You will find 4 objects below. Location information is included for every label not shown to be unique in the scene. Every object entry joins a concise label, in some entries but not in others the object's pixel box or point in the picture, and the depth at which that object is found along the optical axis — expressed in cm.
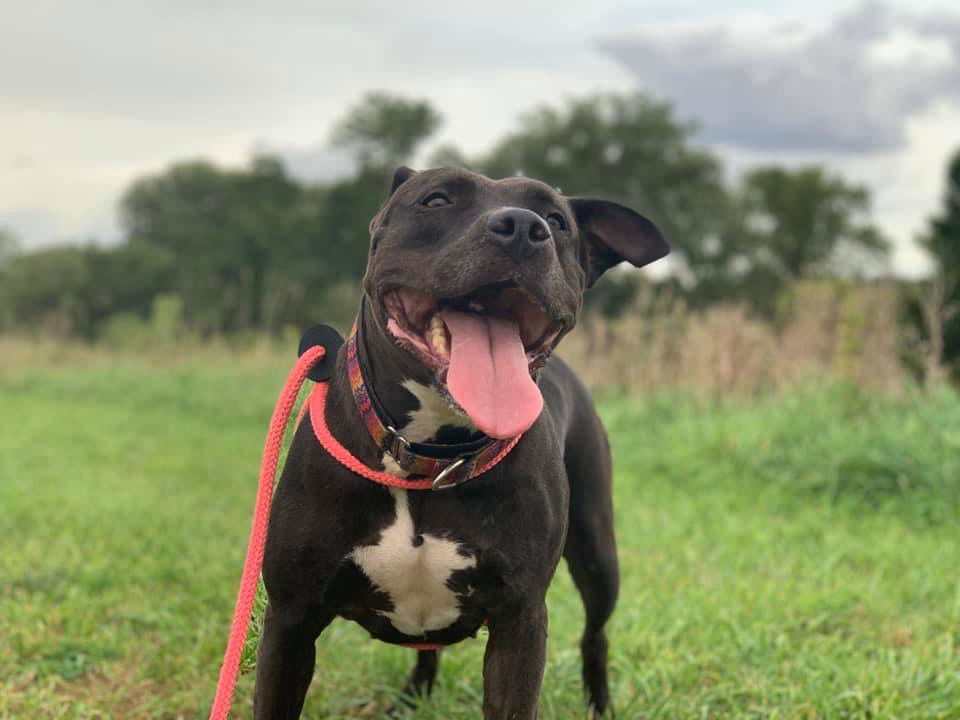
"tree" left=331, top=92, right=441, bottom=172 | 3159
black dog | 225
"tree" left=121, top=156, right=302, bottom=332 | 2802
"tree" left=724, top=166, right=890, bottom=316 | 4019
